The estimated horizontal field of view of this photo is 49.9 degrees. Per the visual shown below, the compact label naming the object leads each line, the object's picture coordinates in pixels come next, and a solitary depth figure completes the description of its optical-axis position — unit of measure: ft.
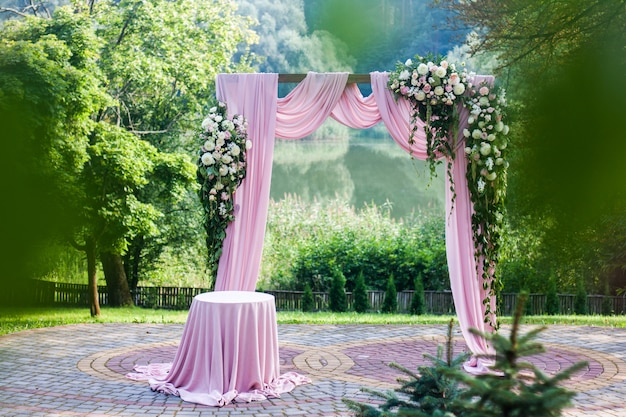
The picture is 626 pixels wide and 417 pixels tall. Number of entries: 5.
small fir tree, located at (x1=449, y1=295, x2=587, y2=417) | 6.66
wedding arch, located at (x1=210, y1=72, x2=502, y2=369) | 23.59
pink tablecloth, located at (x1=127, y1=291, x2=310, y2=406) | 18.98
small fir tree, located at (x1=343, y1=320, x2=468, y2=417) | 8.92
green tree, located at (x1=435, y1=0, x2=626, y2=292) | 10.54
